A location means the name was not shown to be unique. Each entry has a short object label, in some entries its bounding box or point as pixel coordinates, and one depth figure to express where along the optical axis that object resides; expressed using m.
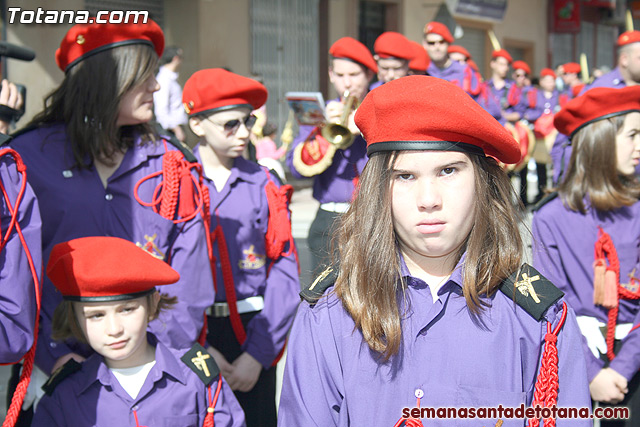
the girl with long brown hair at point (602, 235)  3.65
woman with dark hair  3.28
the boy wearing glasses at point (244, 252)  3.91
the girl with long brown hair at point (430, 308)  2.04
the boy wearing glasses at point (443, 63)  10.68
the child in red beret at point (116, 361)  2.93
